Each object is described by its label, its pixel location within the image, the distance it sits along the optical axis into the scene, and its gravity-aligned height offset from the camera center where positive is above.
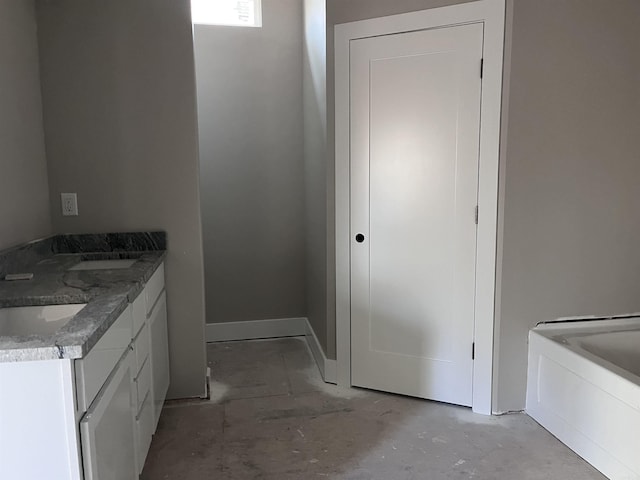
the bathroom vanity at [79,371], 1.19 -0.53
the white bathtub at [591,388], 2.02 -0.96
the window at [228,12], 3.49 +1.15
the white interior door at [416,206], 2.53 -0.17
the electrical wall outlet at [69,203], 2.54 -0.13
